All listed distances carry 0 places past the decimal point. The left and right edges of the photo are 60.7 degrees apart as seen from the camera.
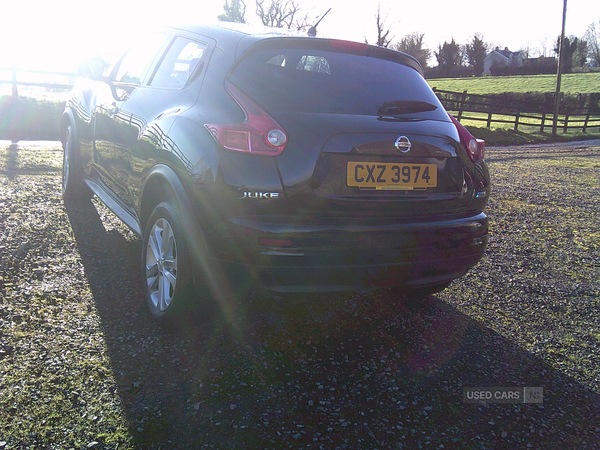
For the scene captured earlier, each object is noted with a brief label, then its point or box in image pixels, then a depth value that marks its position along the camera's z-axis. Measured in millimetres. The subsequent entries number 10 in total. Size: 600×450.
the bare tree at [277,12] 53031
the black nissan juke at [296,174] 2359
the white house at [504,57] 101812
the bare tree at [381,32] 57191
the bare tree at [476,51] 89250
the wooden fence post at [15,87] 14344
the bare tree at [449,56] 85188
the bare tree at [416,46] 76875
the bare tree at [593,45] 93750
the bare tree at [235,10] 53319
